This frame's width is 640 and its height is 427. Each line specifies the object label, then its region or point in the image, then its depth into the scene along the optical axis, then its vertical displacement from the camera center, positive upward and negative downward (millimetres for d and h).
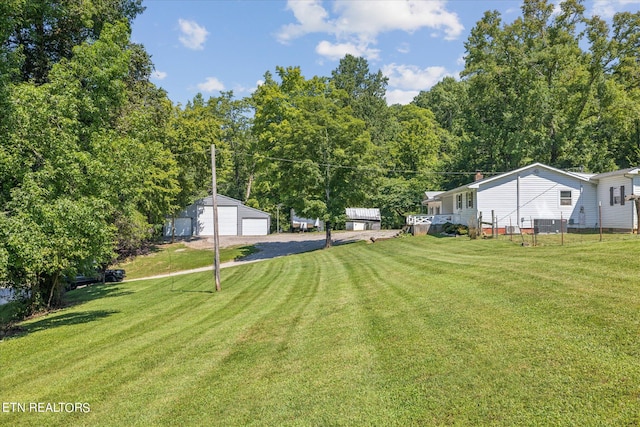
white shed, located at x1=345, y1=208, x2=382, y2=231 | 62312 +928
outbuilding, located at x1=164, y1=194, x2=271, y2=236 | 51094 +1022
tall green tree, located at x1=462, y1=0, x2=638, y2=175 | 39062 +12399
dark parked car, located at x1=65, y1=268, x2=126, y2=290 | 27531 -3229
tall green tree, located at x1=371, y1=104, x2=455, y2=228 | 49938 +7107
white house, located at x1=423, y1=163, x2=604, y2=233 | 29547 +1707
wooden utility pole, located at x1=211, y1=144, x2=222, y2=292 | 17548 -862
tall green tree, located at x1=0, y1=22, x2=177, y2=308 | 11242 +1899
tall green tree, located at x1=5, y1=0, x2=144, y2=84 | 18875 +9531
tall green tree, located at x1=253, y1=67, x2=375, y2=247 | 34344 +5270
